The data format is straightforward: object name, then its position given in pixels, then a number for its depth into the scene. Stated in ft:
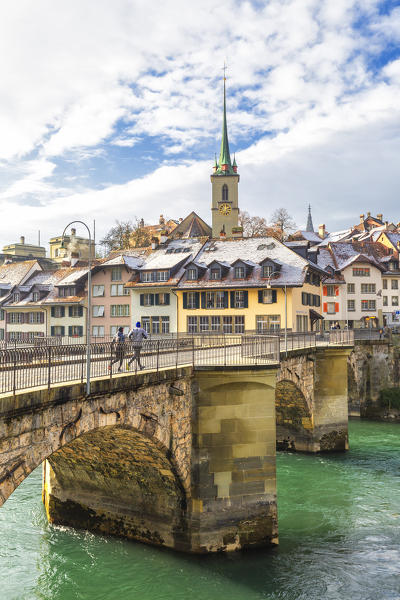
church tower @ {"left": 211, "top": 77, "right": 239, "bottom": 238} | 268.21
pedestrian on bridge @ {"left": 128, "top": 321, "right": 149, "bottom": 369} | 47.71
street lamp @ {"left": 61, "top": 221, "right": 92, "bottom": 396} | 38.19
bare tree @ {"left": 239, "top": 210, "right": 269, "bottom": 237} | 252.21
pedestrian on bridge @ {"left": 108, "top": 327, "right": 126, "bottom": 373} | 45.44
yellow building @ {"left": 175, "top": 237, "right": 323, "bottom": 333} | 137.39
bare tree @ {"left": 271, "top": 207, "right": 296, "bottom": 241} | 257.55
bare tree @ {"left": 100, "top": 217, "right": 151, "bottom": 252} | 232.32
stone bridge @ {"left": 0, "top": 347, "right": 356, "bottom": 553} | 48.29
